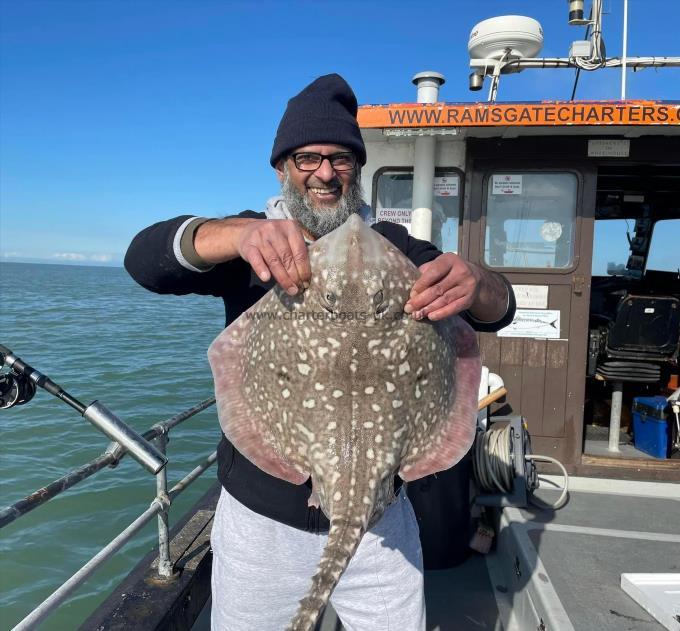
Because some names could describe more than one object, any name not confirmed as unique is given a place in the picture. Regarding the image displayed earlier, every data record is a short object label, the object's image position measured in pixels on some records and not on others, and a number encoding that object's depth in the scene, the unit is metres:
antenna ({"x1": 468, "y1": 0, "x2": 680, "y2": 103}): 5.43
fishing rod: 2.54
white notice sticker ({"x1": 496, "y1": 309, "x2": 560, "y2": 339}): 5.50
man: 2.09
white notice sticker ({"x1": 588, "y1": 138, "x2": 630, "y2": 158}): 5.37
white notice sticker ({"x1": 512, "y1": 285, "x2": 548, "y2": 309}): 5.51
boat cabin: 5.41
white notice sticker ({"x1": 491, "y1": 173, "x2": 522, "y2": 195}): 5.57
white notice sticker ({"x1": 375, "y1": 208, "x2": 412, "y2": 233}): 5.81
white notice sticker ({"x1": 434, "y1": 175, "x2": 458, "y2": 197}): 5.67
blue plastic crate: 5.91
